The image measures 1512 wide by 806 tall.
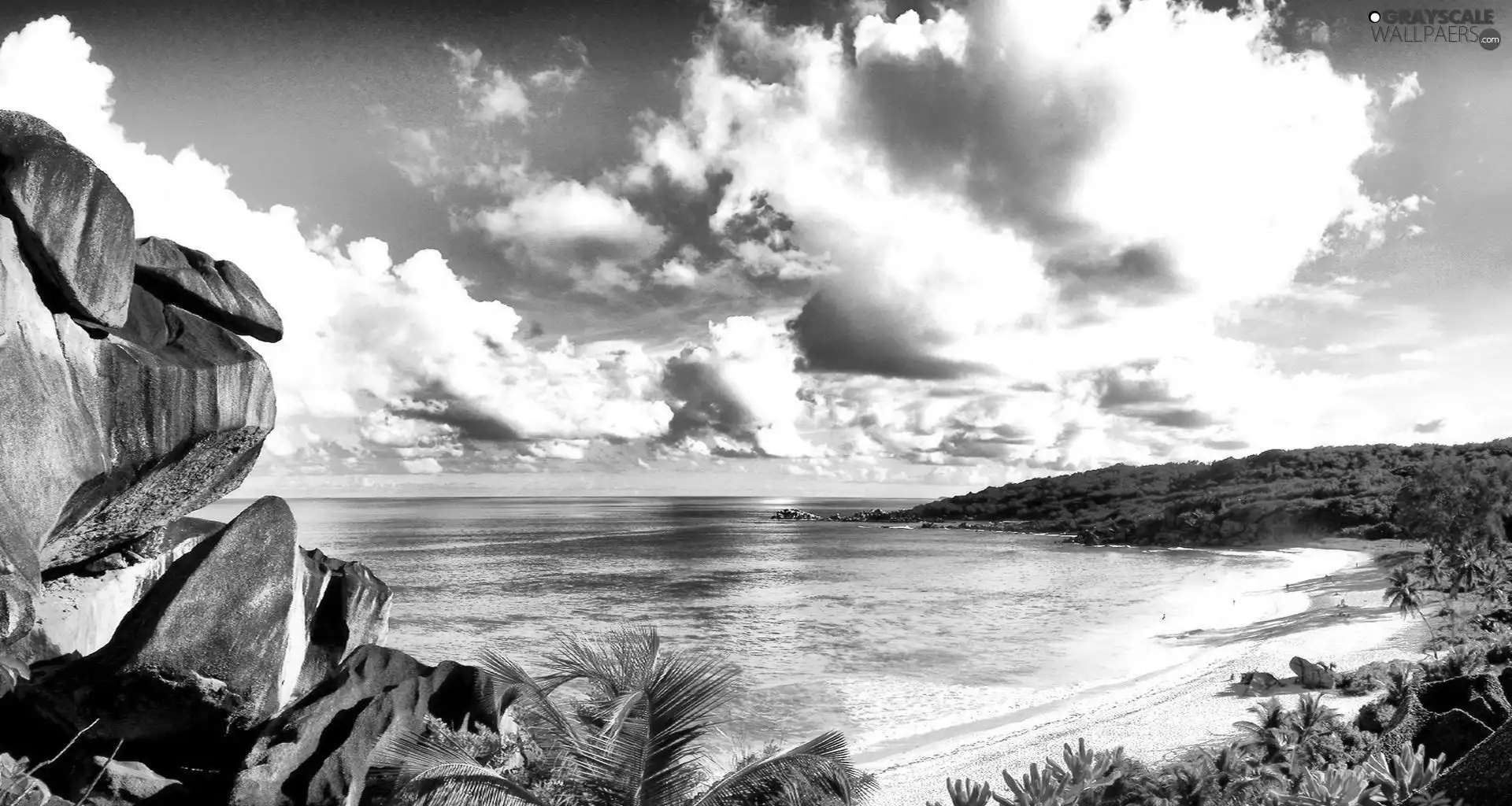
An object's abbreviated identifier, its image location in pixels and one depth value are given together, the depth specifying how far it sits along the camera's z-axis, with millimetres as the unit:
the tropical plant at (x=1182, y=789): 11234
